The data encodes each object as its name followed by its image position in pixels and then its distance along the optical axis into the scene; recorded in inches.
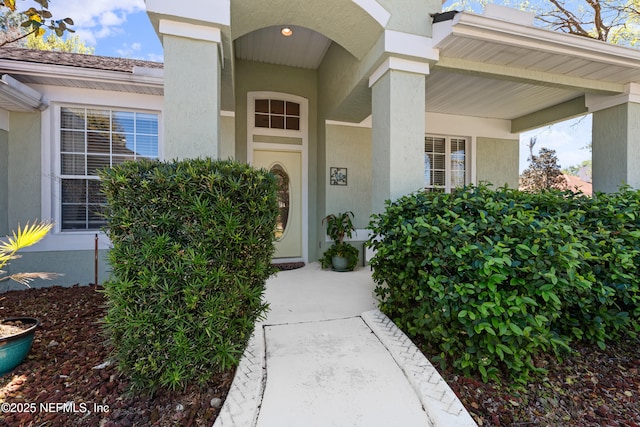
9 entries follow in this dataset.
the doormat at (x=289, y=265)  231.9
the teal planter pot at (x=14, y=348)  85.4
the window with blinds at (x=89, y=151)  180.7
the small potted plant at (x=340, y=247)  210.4
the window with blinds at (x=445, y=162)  278.8
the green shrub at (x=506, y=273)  84.3
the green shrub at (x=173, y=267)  74.4
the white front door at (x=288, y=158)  243.9
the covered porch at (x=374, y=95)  122.3
